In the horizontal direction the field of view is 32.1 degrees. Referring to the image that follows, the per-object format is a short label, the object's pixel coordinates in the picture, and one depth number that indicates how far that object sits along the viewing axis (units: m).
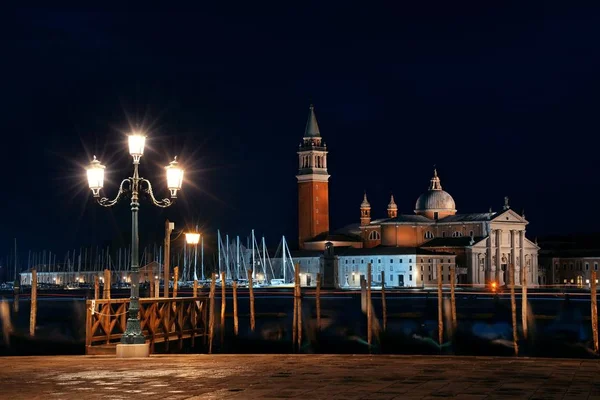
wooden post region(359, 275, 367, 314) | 64.06
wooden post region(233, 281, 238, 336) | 45.00
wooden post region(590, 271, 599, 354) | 35.22
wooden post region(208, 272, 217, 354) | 33.32
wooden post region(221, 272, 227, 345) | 39.71
